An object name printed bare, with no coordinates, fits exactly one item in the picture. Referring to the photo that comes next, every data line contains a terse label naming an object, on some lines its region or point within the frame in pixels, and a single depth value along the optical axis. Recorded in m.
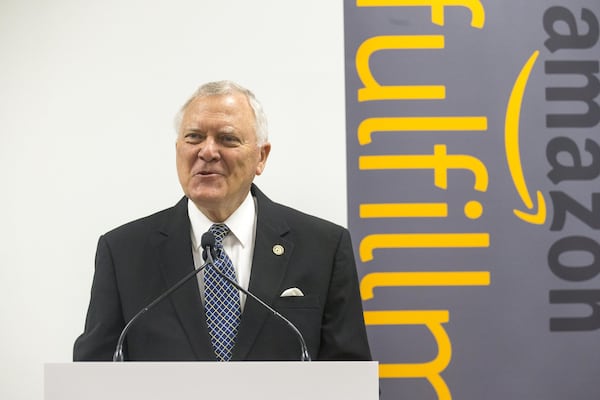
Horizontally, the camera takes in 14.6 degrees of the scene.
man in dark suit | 4.27
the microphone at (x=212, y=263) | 4.04
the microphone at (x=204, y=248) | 4.04
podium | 3.86
